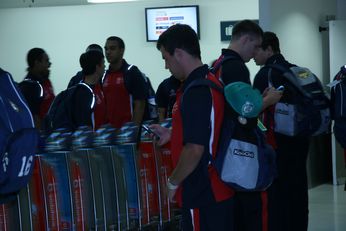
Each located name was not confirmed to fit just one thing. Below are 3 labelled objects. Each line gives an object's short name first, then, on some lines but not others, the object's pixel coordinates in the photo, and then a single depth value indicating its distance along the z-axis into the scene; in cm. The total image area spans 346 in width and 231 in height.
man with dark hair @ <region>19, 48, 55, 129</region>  624
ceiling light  1090
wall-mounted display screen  1114
